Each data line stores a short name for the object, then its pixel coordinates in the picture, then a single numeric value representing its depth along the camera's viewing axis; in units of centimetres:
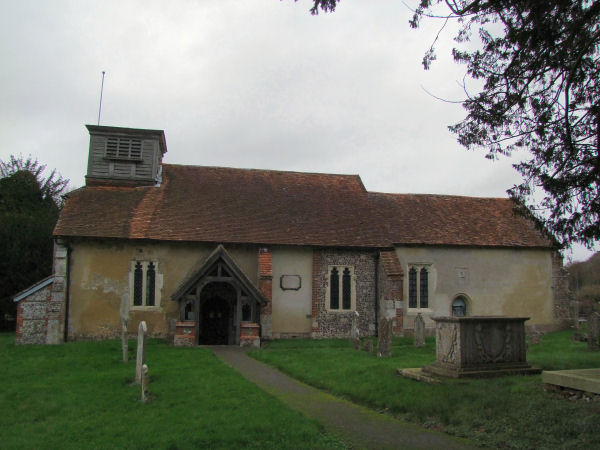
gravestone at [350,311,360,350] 1902
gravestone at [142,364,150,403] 1005
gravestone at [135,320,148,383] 1206
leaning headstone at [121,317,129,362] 1562
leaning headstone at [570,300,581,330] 2692
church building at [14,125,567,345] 2184
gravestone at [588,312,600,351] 1691
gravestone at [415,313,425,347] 1909
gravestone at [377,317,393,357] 1611
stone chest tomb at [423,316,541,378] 1092
